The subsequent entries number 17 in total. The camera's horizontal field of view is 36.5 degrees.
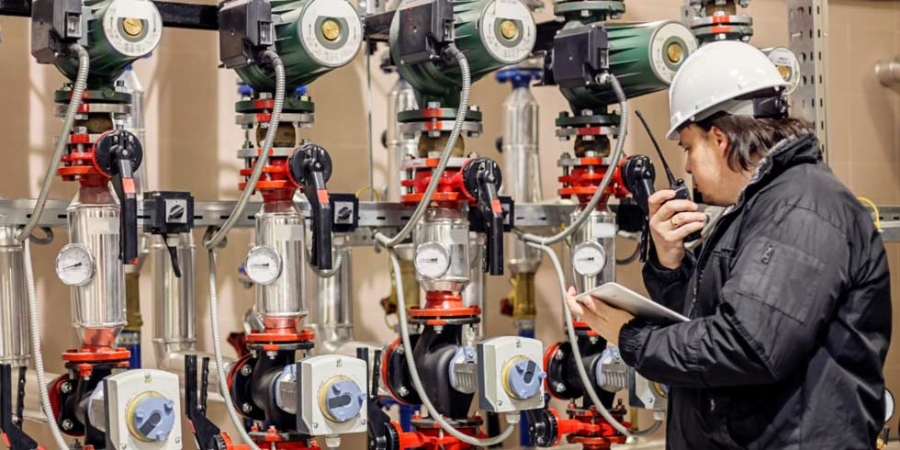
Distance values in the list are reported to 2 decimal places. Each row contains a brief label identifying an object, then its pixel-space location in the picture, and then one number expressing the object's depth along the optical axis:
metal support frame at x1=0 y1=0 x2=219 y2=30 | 3.05
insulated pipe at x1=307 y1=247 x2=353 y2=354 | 3.51
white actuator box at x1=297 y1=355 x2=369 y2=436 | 2.86
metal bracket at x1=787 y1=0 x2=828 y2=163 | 3.41
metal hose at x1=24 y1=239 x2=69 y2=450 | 2.66
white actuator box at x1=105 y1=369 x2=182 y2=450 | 2.66
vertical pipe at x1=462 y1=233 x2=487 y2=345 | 3.56
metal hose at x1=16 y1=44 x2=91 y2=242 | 2.60
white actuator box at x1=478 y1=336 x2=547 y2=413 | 3.03
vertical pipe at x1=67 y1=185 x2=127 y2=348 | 2.76
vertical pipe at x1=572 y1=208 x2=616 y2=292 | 3.30
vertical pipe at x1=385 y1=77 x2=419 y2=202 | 3.82
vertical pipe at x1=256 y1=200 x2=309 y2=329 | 2.95
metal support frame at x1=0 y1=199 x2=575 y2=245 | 2.78
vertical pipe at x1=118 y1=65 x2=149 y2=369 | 3.47
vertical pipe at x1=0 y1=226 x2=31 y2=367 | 2.79
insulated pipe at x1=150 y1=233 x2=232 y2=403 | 3.37
